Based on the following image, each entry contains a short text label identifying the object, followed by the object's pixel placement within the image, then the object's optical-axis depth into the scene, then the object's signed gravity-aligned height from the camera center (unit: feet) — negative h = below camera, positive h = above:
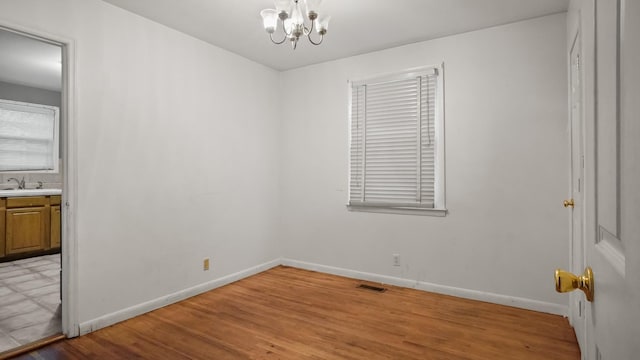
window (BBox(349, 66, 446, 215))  12.39 +1.38
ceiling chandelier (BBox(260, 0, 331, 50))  7.91 +3.82
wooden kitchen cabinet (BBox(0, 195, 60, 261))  16.30 -2.27
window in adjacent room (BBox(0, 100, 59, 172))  18.65 +2.34
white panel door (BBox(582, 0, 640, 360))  1.36 -0.01
